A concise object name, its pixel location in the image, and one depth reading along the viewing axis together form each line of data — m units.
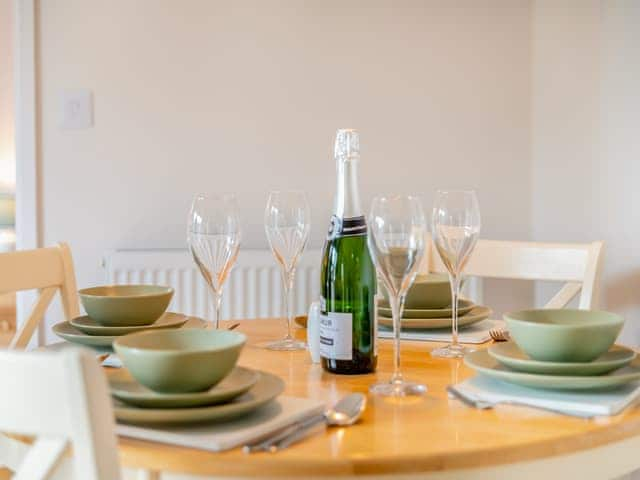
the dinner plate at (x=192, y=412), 0.85
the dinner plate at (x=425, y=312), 1.49
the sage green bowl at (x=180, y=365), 0.86
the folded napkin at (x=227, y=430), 0.81
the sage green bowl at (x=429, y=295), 1.50
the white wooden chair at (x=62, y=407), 0.64
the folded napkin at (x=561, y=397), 0.94
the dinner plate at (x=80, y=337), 1.27
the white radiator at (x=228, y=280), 2.55
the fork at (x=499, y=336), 1.35
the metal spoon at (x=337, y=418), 0.83
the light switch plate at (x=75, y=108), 2.63
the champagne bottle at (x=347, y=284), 1.17
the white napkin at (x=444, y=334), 1.40
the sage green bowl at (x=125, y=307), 1.32
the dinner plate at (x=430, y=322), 1.44
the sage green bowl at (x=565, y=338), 1.00
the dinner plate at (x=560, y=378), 0.98
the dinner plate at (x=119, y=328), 1.29
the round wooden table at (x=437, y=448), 0.78
